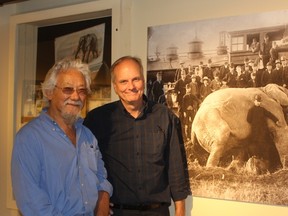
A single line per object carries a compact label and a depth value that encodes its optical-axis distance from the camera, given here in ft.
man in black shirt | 6.59
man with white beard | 5.18
